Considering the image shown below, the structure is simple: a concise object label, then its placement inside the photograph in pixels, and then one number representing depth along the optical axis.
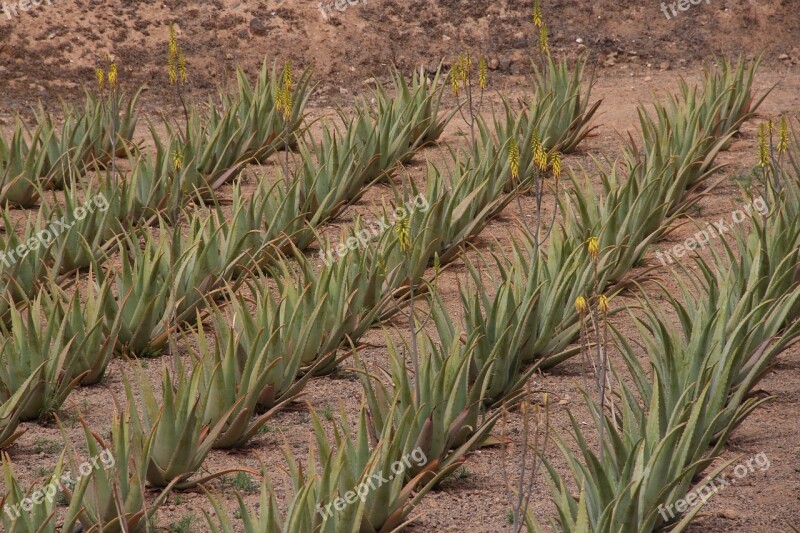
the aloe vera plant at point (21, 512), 6.21
